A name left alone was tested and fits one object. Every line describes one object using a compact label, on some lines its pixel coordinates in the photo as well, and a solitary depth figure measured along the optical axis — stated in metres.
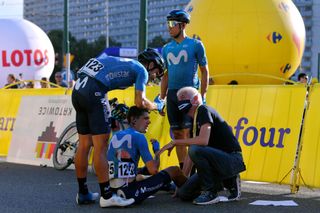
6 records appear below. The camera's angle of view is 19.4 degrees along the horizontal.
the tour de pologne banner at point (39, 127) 15.95
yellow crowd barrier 11.37
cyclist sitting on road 9.79
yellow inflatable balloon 21.59
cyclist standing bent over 9.65
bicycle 14.84
